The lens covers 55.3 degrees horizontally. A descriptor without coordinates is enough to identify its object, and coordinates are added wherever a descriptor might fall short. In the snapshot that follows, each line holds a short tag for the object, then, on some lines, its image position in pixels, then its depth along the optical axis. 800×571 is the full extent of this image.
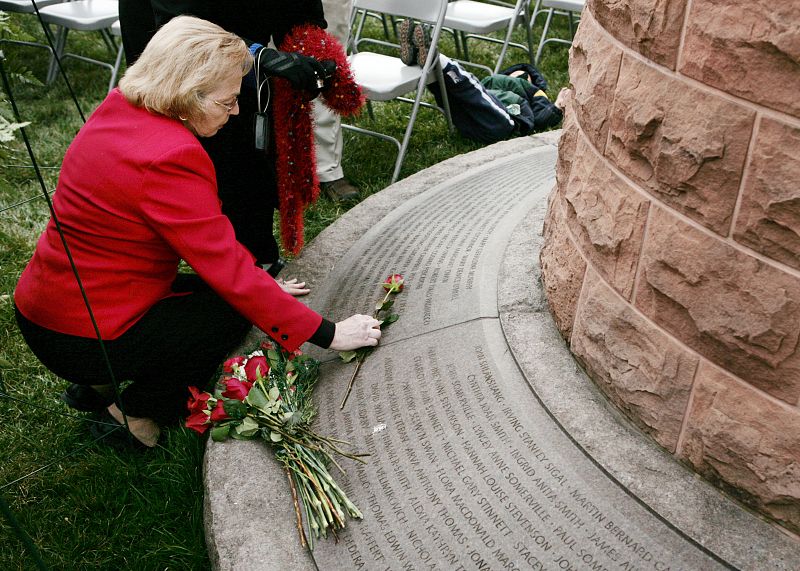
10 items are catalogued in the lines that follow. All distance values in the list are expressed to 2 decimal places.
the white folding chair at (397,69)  4.41
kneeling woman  2.23
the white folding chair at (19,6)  6.07
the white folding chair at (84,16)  5.72
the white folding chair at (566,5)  6.07
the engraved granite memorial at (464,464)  1.82
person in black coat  2.78
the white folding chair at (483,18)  5.65
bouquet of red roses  2.05
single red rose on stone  2.79
